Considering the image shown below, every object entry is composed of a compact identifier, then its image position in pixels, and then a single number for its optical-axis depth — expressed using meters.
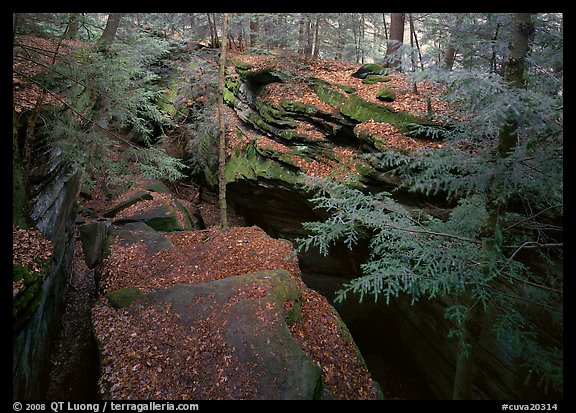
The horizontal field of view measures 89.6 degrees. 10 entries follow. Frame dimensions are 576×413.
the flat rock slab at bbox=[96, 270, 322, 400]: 5.05
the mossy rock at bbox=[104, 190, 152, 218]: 12.73
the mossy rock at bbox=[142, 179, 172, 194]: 15.05
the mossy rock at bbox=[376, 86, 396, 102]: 11.29
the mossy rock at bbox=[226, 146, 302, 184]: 11.92
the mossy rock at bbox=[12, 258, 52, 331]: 4.61
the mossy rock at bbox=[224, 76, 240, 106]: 15.76
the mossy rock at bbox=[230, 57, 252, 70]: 15.50
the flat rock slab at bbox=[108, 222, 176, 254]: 9.35
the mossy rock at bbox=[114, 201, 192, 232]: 11.48
